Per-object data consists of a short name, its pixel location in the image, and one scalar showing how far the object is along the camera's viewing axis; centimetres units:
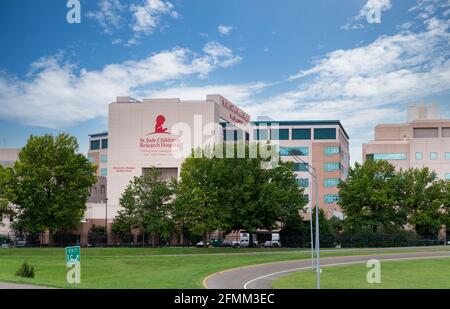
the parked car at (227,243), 8749
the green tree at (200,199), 7575
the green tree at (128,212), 8383
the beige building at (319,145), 13262
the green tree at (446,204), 9433
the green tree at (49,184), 7525
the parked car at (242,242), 8610
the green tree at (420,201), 9256
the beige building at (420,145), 13062
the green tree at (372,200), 8961
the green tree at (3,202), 7194
